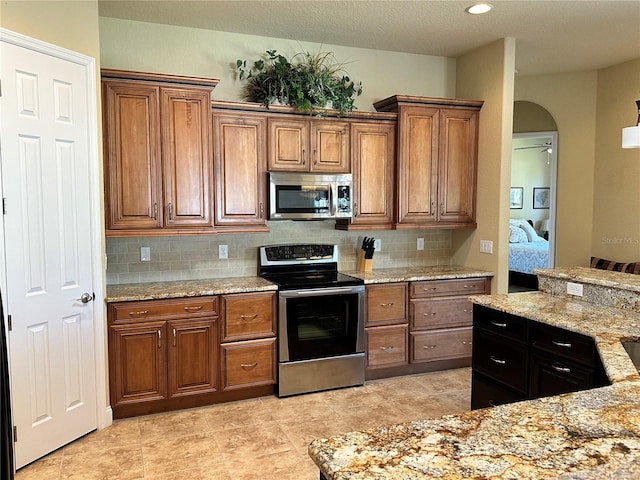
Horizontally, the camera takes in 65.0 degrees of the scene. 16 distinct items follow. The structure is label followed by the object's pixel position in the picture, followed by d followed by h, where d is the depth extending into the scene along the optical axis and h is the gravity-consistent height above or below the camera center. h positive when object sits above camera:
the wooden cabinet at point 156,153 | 3.49 +0.37
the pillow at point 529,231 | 8.40 -0.43
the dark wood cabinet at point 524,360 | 2.41 -0.82
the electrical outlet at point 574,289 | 3.03 -0.50
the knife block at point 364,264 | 4.57 -0.54
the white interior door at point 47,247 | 2.75 -0.25
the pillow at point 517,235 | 8.20 -0.49
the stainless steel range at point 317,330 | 3.87 -0.99
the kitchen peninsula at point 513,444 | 1.16 -0.61
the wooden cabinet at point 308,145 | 4.04 +0.49
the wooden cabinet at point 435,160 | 4.43 +0.41
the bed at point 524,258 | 7.28 -0.76
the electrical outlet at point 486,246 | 4.57 -0.37
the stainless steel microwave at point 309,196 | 4.01 +0.08
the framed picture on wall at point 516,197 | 9.00 +0.15
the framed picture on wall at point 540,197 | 8.74 +0.15
